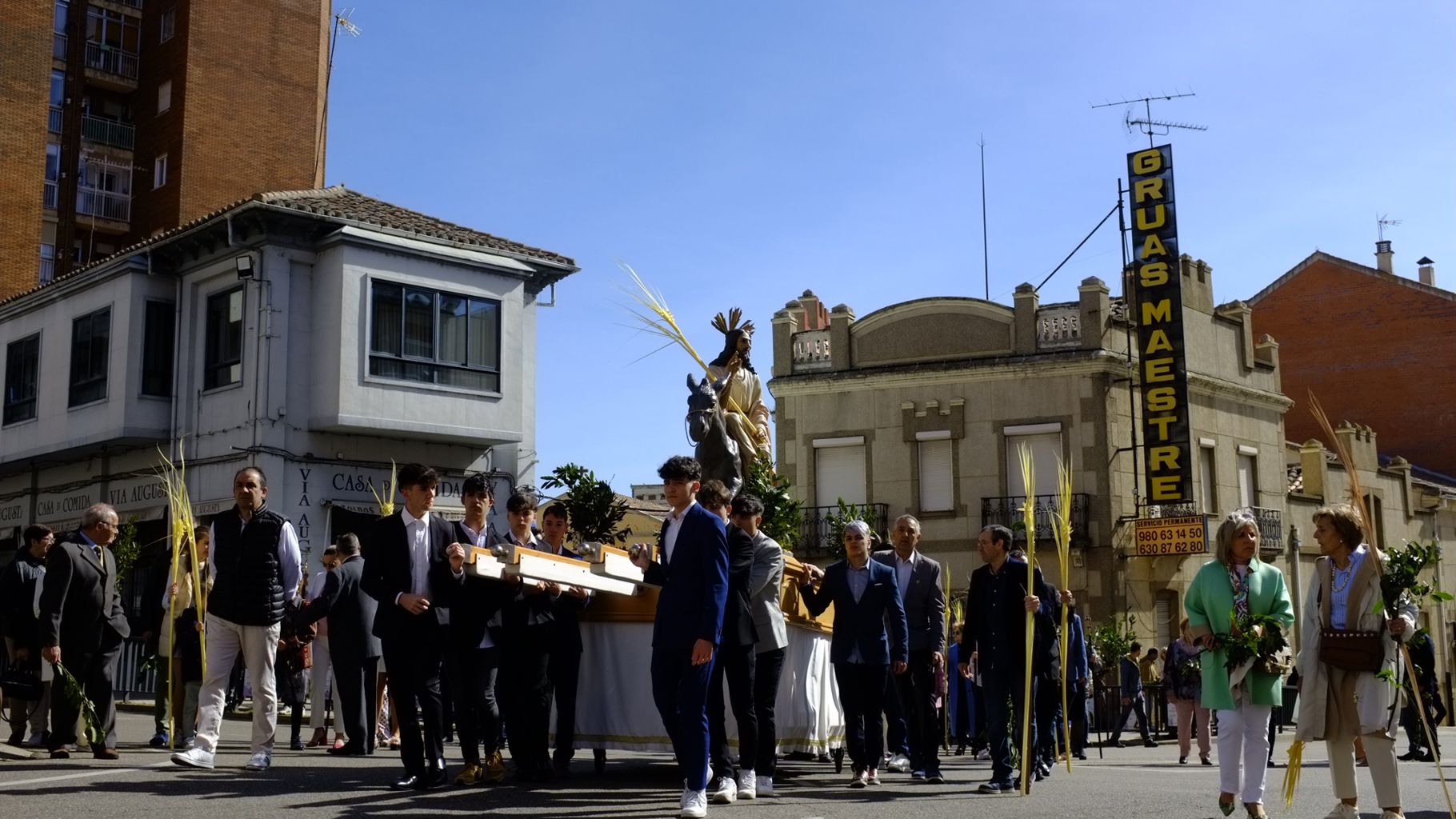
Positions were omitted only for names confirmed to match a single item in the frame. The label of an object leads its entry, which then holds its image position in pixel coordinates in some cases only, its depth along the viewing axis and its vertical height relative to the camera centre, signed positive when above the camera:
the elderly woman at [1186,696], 15.16 -0.59
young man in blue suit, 7.92 +0.08
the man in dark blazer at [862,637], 10.01 +0.05
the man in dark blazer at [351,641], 11.89 +0.06
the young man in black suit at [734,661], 8.73 -0.09
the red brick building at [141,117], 42.38 +15.55
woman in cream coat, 7.79 -0.19
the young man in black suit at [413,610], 8.98 +0.23
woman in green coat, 8.01 +0.01
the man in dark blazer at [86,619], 10.81 +0.24
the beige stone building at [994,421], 35.22 +5.33
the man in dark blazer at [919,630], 11.27 +0.10
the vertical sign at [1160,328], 34.88 +7.28
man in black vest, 9.78 +0.35
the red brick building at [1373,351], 49.06 +9.50
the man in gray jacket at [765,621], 9.36 +0.14
